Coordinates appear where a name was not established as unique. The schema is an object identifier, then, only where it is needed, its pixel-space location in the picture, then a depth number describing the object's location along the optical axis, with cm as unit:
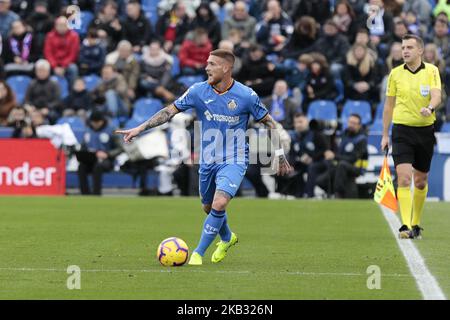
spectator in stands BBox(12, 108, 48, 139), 2483
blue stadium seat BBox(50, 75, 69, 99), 2753
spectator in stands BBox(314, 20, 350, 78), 2647
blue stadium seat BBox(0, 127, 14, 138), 2506
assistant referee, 1465
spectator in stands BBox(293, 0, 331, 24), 2775
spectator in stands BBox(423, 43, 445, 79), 2458
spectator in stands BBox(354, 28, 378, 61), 2572
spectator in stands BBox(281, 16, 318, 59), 2681
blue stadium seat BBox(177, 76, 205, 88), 2675
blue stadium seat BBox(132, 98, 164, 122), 2630
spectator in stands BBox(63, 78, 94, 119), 2641
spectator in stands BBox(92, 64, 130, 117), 2609
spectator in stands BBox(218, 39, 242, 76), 2627
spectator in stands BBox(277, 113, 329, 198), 2377
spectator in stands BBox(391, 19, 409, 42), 2628
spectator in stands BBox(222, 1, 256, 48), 2738
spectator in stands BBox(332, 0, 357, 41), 2705
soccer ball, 1149
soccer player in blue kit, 1183
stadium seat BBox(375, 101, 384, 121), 2548
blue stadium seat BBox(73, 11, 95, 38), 2905
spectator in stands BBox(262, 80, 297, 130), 2481
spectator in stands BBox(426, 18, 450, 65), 2615
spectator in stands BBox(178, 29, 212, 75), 2695
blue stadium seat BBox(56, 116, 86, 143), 2552
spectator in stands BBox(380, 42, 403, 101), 2512
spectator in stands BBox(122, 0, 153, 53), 2822
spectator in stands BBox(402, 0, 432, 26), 2780
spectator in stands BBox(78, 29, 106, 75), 2777
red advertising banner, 2391
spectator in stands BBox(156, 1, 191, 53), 2825
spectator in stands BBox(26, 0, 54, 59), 2823
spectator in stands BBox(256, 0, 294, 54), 2753
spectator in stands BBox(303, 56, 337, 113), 2578
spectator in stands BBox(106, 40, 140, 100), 2686
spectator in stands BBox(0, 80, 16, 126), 2577
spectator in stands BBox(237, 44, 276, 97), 2600
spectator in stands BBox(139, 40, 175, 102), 2675
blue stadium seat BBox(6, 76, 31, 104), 2783
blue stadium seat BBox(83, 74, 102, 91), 2751
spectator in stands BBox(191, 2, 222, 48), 2769
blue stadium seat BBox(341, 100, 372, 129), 2550
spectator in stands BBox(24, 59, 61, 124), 2633
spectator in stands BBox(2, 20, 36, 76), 2784
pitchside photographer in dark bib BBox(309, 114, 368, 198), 2333
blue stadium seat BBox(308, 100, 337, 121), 2547
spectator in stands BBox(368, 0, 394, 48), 2703
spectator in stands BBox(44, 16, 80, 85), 2766
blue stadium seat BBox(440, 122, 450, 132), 2468
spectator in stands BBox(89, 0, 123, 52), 2827
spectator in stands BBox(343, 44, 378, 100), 2573
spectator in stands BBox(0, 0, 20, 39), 2872
